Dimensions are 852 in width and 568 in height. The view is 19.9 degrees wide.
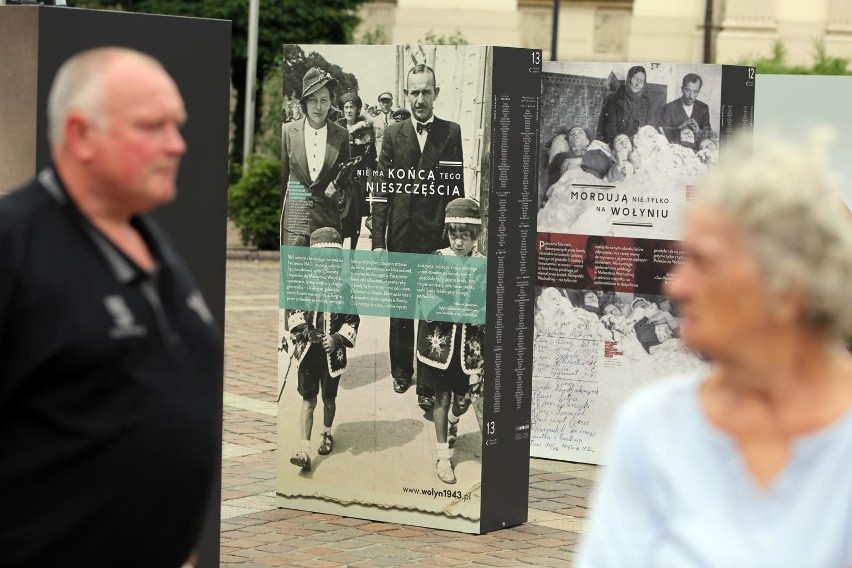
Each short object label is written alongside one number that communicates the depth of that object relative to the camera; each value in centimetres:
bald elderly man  442
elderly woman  334
